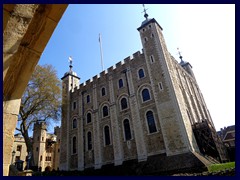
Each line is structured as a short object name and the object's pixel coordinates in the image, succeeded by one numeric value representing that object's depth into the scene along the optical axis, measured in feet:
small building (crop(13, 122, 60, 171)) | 124.36
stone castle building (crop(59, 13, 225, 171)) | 54.08
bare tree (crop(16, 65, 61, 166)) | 67.77
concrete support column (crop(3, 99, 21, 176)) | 6.67
